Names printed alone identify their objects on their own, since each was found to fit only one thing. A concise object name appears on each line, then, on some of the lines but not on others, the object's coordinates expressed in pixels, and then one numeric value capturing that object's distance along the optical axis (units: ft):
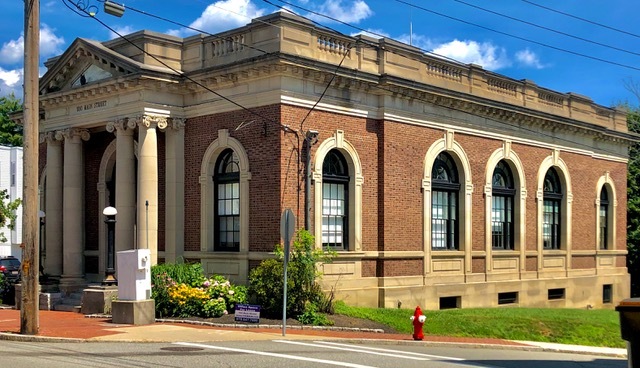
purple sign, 67.97
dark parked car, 90.42
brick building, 77.05
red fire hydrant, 62.95
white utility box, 67.15
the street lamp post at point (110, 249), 77.20
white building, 195.11
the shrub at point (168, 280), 72.39
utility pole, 59.72
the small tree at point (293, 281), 71.00
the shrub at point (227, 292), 72.74
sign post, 61.67
